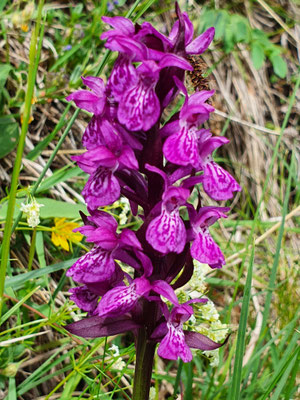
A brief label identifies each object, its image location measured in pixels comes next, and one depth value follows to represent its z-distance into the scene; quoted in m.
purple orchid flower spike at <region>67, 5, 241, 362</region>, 0.25
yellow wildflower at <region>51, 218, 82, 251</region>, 0.35
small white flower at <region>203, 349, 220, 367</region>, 0.30
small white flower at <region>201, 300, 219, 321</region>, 0.31
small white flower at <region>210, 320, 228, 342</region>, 0.30
